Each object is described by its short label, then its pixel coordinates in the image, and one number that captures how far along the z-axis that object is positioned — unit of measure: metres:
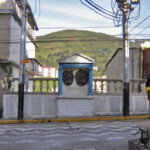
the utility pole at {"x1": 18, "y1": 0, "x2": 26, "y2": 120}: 13.45
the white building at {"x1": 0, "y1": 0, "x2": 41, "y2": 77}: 19.22
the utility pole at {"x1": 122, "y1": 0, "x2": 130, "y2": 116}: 13.56
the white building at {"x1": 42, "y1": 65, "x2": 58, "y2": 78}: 106.79
